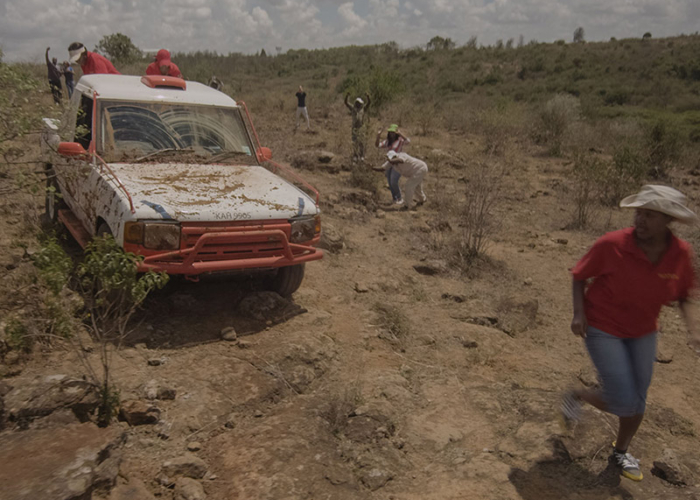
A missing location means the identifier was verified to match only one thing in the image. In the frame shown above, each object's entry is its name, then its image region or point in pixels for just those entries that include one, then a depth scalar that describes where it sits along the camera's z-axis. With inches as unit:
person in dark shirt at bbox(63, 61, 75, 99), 581.8
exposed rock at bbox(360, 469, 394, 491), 122.4
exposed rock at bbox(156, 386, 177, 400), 140.9
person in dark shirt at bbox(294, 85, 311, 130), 624.3
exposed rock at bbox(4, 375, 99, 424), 110.4
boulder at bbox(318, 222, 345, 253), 278.4
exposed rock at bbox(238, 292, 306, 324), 191.8
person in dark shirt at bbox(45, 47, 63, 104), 506.3
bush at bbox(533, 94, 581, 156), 671.8
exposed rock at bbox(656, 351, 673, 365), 208.2
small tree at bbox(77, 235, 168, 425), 126.1
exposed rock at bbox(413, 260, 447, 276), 272.4
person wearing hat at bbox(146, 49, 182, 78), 313.6
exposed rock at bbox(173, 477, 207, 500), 109.7
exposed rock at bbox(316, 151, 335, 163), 470.6
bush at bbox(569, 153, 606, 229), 371.9
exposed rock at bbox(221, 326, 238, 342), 175.3
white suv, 162.1
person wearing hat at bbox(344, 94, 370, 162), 448.8
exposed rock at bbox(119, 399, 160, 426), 130.2
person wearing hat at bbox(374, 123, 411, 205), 391.9
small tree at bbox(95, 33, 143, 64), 1213.7
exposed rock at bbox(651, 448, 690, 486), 127.6
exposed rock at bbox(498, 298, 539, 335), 221.5
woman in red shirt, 114.5
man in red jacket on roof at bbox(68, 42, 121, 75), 301.9
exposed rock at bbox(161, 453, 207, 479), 116.0
